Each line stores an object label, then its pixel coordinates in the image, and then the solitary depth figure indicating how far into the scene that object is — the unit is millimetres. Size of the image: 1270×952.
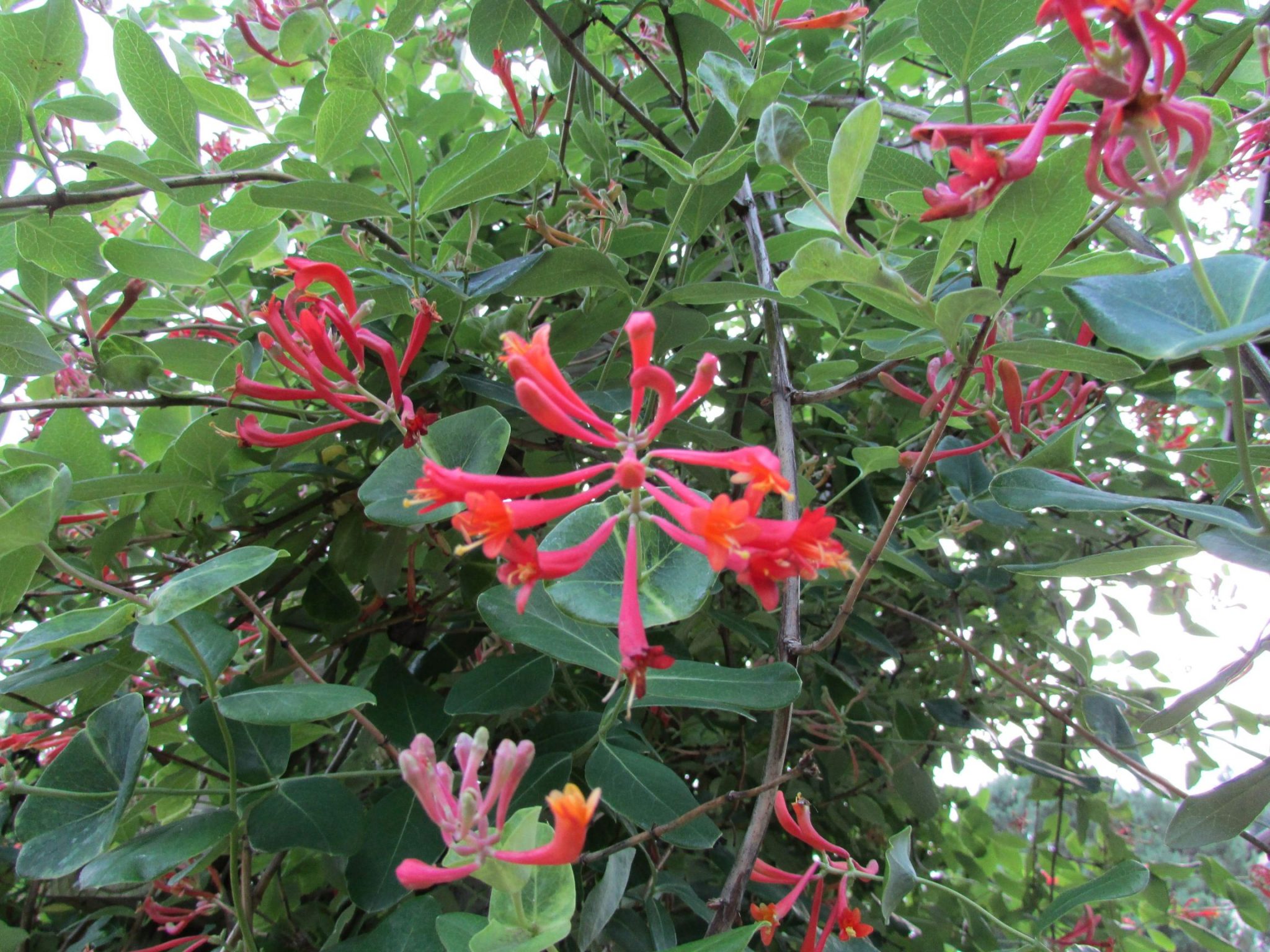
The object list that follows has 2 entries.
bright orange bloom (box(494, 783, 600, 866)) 183
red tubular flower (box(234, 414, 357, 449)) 304
